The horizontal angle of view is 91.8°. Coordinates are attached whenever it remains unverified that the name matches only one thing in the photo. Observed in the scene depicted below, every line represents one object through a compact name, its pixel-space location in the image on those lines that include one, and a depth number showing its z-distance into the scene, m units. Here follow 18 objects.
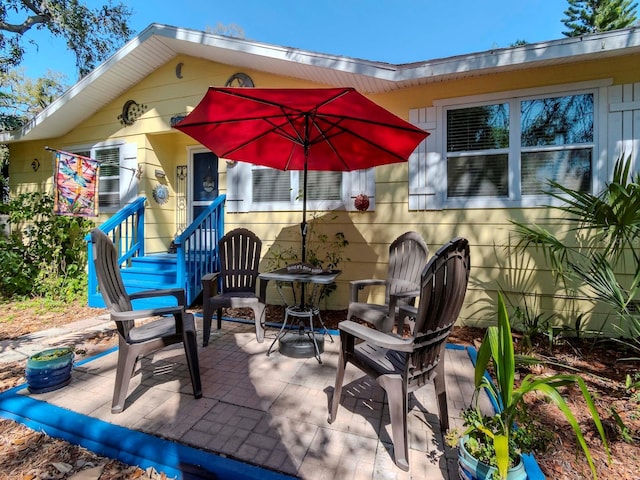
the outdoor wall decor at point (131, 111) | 5.50
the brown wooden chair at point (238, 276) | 3.34
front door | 5.70
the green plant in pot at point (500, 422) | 1.32
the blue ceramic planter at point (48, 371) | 2.27
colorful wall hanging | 4.55
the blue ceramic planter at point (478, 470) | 1.33
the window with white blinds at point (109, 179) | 5.71
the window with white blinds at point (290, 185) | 4.58
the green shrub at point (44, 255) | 5.36
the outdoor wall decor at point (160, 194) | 5.56
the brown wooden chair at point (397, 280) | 3.02
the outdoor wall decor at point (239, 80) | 4.83
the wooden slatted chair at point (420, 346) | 1.67
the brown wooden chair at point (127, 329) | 2.06
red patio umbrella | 2.34
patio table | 2.81
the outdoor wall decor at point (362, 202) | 4.27
